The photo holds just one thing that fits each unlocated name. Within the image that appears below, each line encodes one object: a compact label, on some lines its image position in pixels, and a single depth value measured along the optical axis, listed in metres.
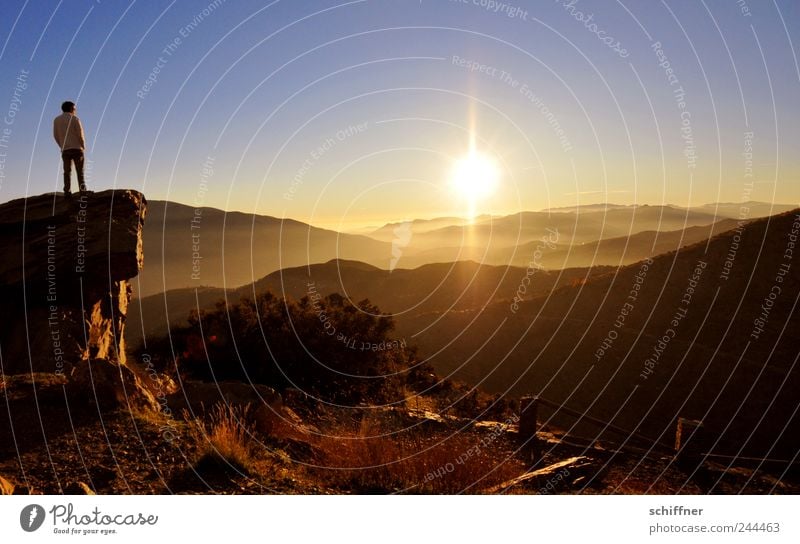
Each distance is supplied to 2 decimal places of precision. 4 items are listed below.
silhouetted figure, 16.09
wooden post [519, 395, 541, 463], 16.61
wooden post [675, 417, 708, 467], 13.46
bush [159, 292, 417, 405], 24.47
